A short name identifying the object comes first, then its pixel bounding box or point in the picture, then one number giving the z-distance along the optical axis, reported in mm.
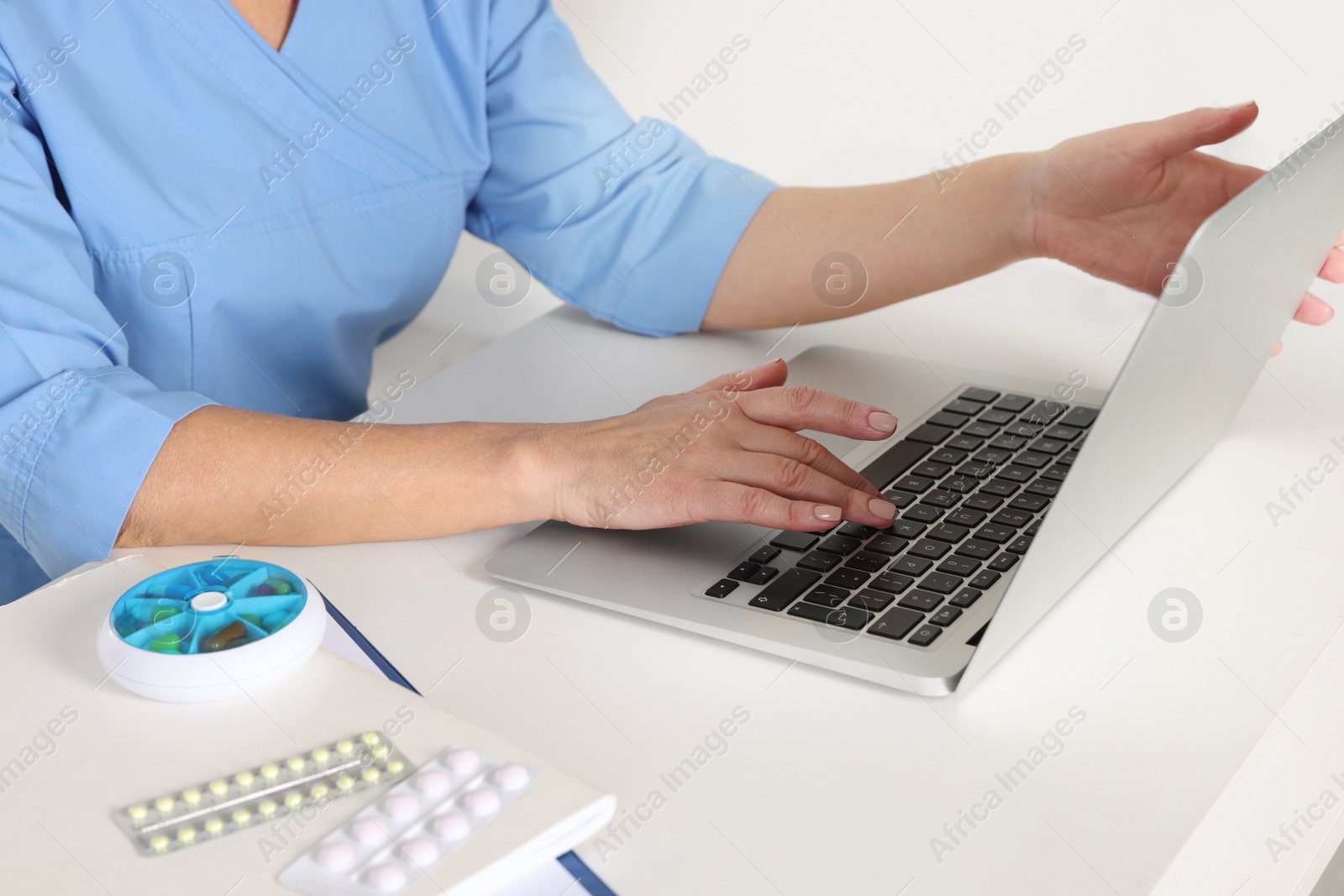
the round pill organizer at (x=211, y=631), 1035
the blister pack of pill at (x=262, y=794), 983
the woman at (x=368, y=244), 1215
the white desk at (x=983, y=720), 1030
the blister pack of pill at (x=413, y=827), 968
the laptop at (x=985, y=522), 1079
